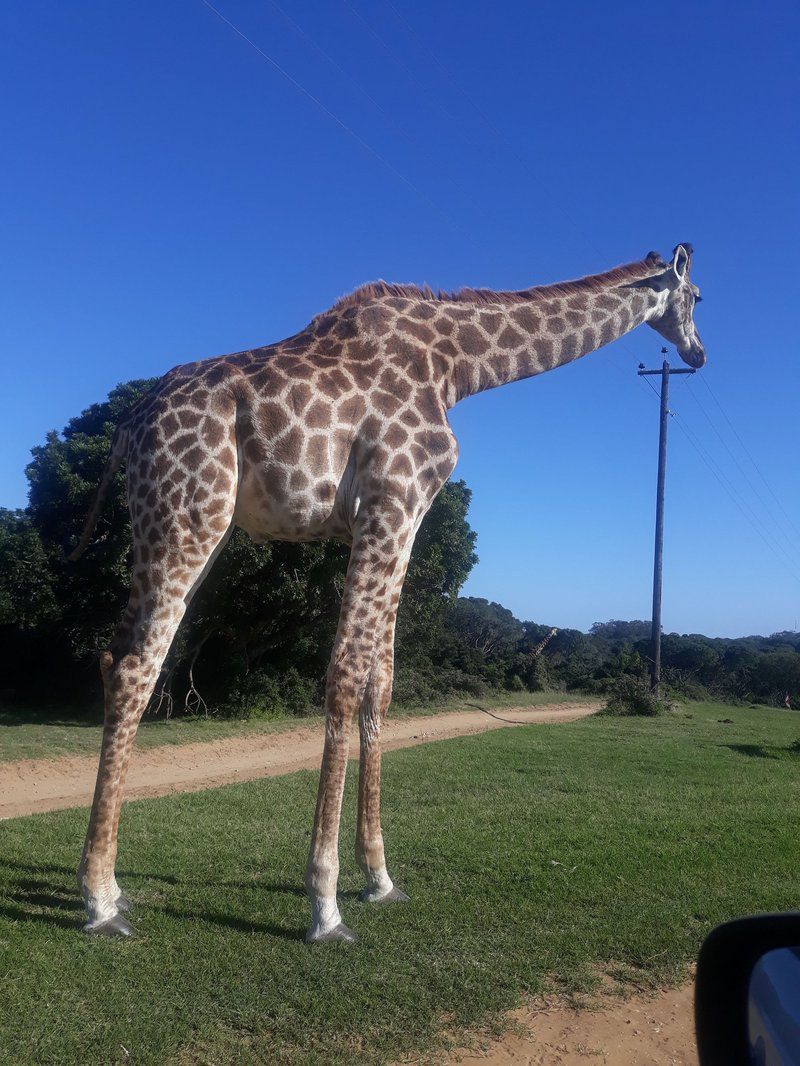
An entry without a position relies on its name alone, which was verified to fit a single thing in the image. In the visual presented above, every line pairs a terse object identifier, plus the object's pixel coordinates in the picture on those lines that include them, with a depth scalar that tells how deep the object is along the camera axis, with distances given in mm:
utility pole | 23078
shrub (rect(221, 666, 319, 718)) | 17156
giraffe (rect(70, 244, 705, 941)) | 4770
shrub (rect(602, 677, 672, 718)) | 21250
